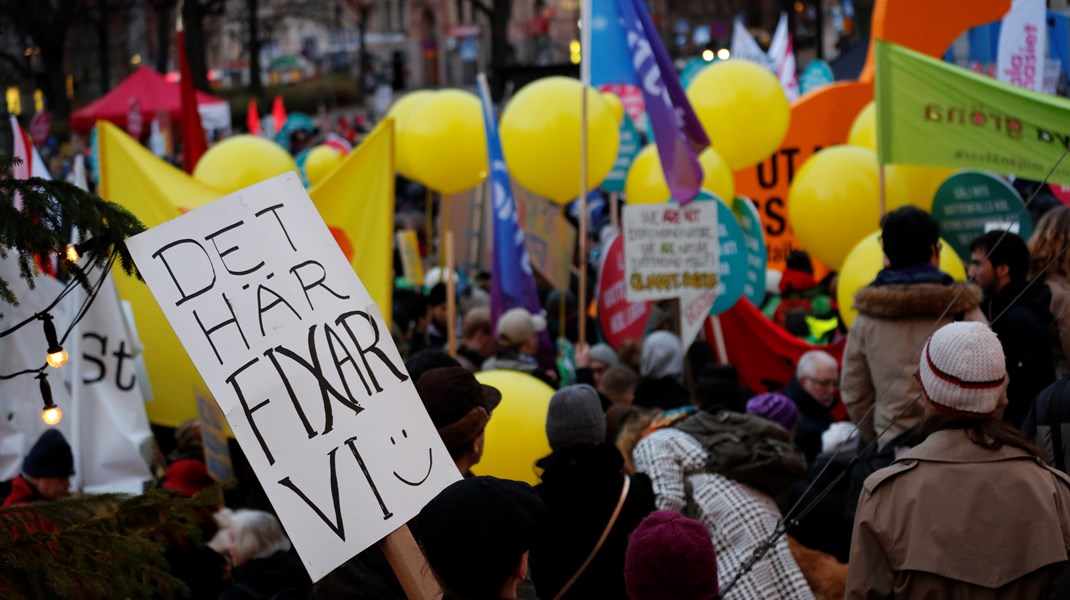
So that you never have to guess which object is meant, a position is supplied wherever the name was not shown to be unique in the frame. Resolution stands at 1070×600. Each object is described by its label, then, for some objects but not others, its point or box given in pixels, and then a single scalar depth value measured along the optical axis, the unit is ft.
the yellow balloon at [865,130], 31.48
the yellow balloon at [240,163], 32.91
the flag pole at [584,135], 25.25
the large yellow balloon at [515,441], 15.97
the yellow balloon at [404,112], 36.29
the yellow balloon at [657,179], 29.68
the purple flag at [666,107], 26.50
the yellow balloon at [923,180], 28.27
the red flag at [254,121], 78.22
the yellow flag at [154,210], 23.52
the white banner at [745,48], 53.67
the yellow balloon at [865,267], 22.29
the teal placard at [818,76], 55.47
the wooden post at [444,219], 36.24
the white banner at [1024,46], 29.99
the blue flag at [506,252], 27.37
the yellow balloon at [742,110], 32.42
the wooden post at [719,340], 27.02
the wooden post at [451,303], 23.15
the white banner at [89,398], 20.06
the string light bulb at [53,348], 10.22
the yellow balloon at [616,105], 35.19
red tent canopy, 89.38
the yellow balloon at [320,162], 47.14
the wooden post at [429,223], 43.65
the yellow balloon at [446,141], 34.81
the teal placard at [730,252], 26.30
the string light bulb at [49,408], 10.84
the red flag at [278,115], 83.87
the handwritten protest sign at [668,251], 25.04
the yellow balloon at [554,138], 30.12
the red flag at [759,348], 26.68
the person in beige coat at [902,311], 15.58
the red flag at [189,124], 35.47
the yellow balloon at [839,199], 27.66
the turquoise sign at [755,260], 27.71
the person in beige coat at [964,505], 10.13
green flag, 17.89
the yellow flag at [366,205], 24.77
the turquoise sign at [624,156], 37.04
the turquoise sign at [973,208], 23.35
